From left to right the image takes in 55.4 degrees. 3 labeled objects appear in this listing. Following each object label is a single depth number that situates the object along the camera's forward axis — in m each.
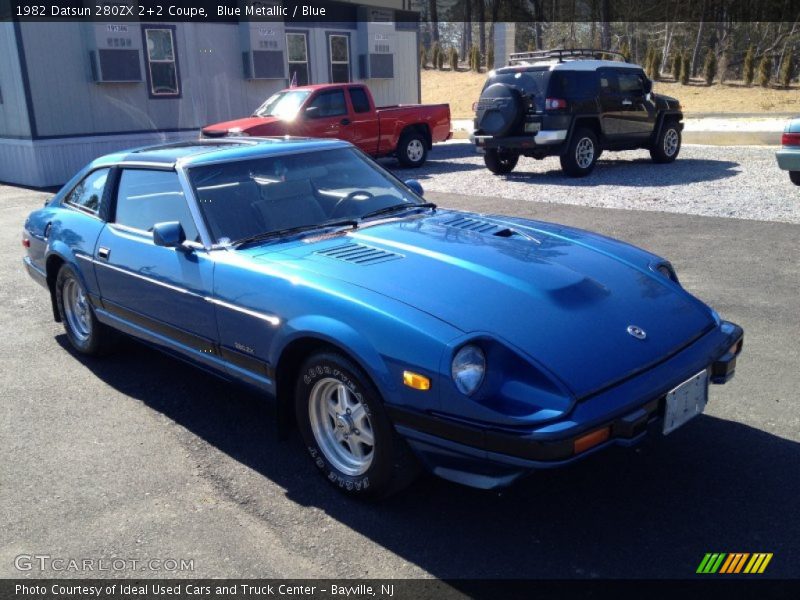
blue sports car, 2.91
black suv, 12.91
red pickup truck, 14.72
